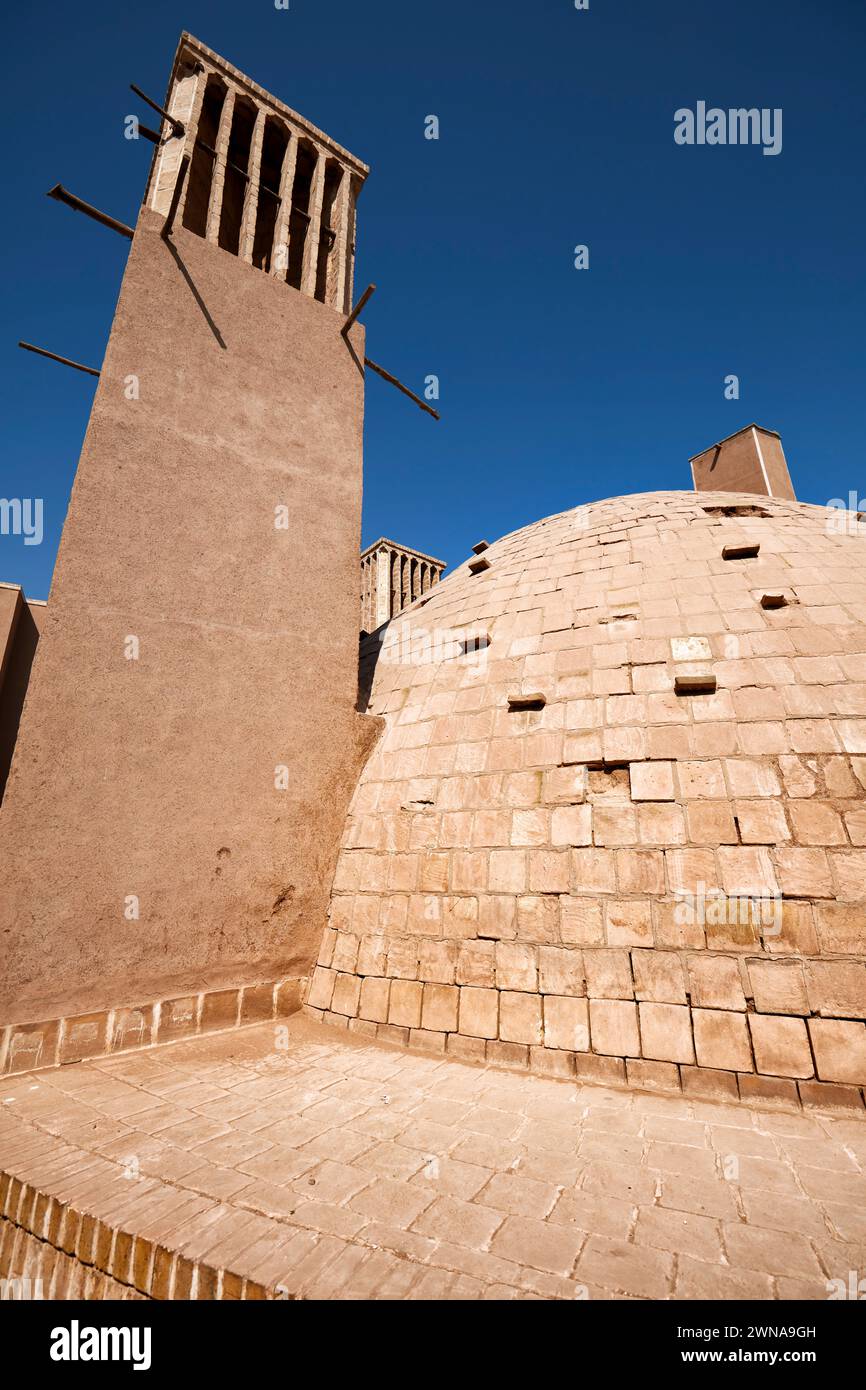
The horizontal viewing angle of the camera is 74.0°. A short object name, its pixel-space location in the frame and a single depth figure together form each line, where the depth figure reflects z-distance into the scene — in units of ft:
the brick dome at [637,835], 15.47
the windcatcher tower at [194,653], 18.08
